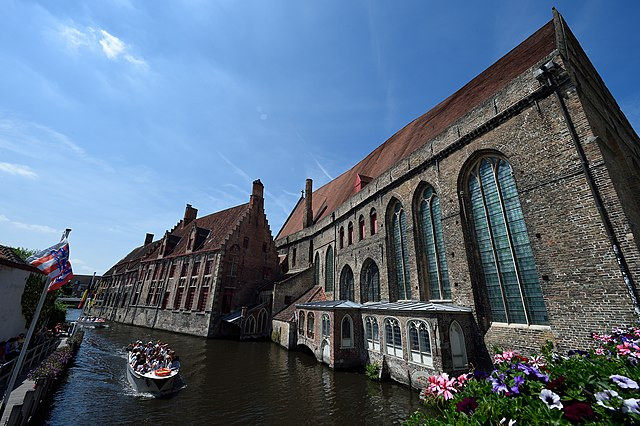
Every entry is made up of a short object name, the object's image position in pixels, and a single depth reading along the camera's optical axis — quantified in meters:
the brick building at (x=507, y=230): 8.18
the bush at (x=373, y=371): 11.47
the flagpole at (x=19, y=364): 6.59
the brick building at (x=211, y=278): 24.58
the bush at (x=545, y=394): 2.03
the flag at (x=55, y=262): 7.97
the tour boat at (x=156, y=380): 10.12
